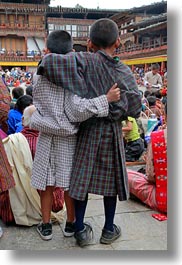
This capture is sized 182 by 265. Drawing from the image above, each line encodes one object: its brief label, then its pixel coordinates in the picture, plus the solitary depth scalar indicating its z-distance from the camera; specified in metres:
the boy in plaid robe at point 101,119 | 1.83
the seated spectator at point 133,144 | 4.05
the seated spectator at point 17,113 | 3.14
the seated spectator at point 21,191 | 2.27
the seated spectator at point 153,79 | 6.92
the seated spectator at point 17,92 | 4.03
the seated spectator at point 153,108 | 4.64
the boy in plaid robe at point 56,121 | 1.81
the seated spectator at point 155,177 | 2.44
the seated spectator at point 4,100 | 2.05
